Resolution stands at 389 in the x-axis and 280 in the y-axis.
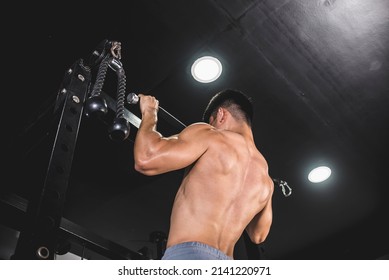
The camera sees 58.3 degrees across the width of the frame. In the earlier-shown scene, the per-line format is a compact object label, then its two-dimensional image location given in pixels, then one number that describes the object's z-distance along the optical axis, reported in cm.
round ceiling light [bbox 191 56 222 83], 257
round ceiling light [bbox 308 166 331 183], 354
